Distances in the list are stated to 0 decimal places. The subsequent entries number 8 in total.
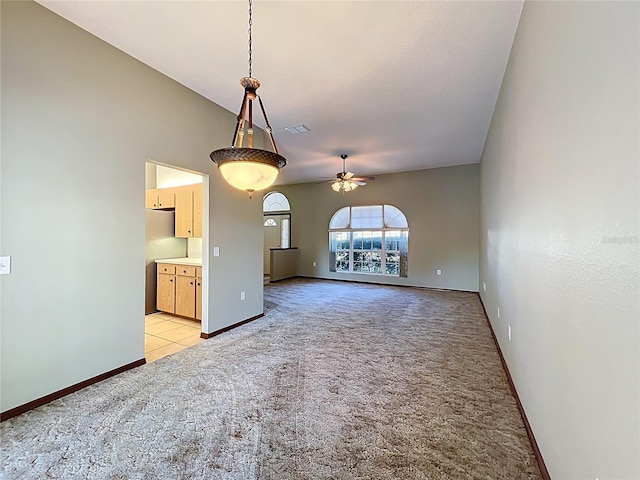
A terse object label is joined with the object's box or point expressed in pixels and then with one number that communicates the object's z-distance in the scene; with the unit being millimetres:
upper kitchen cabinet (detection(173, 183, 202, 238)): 4699
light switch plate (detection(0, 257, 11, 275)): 2070
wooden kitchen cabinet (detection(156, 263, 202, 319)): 4324
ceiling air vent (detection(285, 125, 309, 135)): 4426
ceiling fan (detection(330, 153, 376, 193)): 5488
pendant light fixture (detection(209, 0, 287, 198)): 1967
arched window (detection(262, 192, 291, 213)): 9626
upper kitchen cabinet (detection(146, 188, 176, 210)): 5043
